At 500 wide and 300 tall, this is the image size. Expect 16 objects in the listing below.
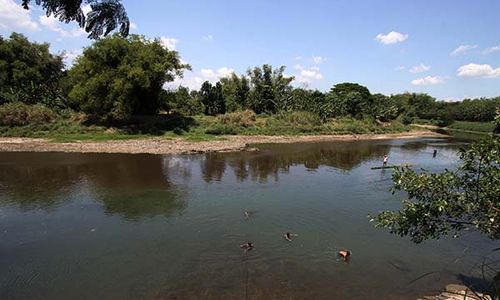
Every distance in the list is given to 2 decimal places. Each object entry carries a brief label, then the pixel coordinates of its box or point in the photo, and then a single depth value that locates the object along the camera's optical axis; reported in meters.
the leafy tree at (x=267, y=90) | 71.69
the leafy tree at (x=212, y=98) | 66.38
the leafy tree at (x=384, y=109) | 82.31
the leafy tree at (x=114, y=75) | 45.84
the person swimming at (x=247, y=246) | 17.03
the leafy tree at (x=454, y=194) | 10.25
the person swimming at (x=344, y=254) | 16.34
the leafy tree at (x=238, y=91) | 73.31
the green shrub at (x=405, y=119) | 89.78
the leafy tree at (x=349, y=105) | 77.06
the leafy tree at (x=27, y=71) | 51.41
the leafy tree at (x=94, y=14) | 5.31
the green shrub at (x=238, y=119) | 57.91
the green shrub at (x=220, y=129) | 53.50
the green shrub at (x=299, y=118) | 63.94
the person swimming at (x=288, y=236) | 18.31
